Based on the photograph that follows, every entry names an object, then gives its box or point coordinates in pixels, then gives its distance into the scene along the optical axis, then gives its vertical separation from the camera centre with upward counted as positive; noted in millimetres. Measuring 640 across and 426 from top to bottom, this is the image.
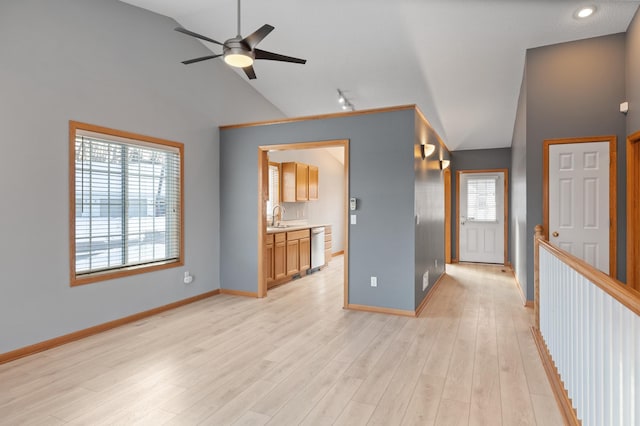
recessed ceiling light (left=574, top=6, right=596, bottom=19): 3621 +2069
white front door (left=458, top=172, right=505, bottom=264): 7711 -54
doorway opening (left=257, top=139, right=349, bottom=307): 4391 +190
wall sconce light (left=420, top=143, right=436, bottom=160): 4538 +834
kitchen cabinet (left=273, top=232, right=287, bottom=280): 5543 -648
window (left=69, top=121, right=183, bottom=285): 3539 +124
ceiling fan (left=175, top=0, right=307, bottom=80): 2907 +1395
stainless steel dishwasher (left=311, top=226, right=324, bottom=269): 6789 -622
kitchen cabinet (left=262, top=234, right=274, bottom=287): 5332 -658
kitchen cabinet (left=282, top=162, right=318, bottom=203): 7199 +670
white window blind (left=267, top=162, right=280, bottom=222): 6971 +526
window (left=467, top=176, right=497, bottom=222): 7777 +340
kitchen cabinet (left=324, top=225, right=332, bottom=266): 7602 -632
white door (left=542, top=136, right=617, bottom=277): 4152 +204
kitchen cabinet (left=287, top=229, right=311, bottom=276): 5984 -637
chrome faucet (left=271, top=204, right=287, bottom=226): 6866 +20
